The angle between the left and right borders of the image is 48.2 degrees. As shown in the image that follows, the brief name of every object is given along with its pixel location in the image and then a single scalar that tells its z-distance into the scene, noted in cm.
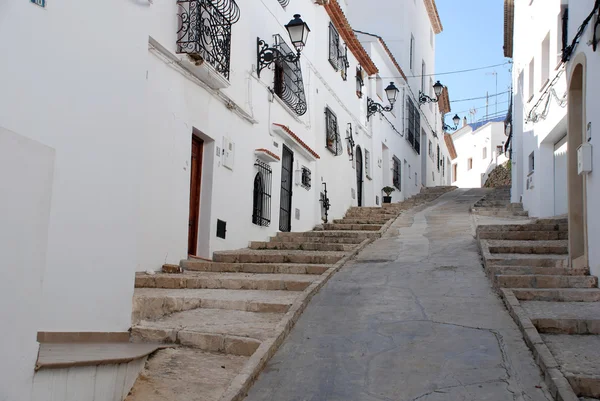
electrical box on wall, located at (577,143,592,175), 790
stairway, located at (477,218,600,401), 494
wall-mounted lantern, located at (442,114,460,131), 3456
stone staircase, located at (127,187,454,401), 531
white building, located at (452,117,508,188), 4384
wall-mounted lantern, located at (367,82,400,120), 2037
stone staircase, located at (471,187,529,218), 1652
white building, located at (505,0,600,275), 800
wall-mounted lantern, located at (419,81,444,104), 2448
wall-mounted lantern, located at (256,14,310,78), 1262
